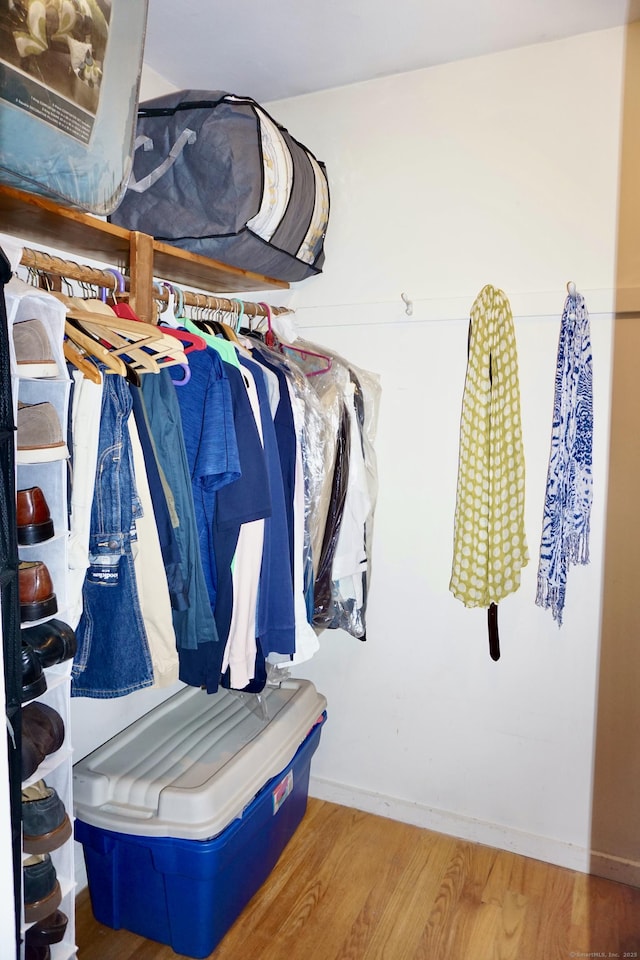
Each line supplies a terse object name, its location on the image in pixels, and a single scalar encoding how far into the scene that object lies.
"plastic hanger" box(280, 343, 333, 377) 2.02
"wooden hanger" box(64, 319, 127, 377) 1.24
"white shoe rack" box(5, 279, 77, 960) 1.15
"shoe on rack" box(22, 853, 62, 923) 1.20
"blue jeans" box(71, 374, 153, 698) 1.28
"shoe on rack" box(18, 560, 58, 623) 1.13
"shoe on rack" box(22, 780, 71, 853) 1.19
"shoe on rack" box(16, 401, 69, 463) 1.13
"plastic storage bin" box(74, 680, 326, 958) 1.58
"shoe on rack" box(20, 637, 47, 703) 1.10
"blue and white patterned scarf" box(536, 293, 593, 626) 1.83
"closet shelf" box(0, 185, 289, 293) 1.30
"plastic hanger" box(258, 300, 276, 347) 2.05
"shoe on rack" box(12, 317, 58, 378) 1.14
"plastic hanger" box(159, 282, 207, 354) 1.49
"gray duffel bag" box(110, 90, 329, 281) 1.65
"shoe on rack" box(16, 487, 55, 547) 1.11
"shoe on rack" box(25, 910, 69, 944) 1.23
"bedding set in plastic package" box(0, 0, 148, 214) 1.00
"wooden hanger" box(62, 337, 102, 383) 1.22
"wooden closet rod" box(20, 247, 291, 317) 1.29
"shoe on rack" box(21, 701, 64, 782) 1.15
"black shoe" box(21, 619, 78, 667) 1.14
